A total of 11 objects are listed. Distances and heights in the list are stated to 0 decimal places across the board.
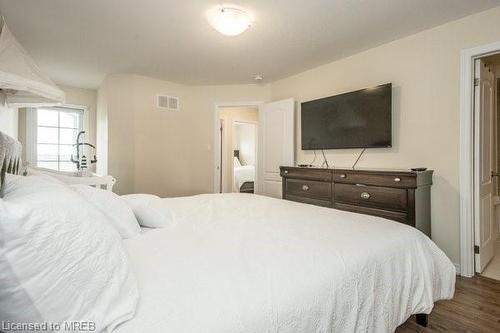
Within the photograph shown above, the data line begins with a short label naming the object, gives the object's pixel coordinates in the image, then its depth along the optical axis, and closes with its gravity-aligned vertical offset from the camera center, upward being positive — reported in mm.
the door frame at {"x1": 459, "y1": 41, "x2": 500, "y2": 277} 2346 +69
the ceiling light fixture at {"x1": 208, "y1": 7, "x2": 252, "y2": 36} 2186 +1270
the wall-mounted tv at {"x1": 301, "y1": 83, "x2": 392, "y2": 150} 2840 +589
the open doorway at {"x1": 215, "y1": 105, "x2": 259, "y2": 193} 6004 +283
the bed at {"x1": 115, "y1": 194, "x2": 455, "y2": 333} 758 -387
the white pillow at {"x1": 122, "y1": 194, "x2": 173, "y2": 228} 1528 -266
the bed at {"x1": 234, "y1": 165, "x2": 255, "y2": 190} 6680 -206
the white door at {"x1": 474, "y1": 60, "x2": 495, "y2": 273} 2371 +55
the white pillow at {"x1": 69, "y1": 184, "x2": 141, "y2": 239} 1312 -214
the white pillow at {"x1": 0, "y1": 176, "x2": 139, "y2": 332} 635 -266
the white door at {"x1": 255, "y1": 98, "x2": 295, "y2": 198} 3977 +402
